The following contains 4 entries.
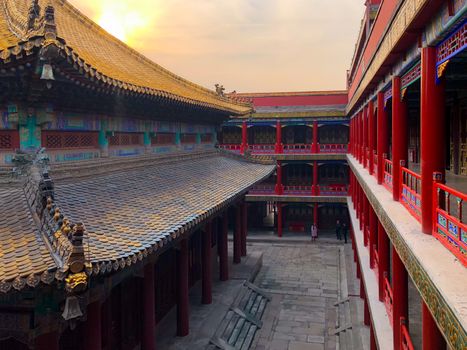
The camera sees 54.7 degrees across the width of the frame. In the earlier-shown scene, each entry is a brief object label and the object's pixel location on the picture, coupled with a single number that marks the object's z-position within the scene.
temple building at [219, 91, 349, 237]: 28.56
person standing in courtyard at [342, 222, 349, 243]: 27.03
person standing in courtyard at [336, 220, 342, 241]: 27.34
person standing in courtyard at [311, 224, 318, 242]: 27.45
